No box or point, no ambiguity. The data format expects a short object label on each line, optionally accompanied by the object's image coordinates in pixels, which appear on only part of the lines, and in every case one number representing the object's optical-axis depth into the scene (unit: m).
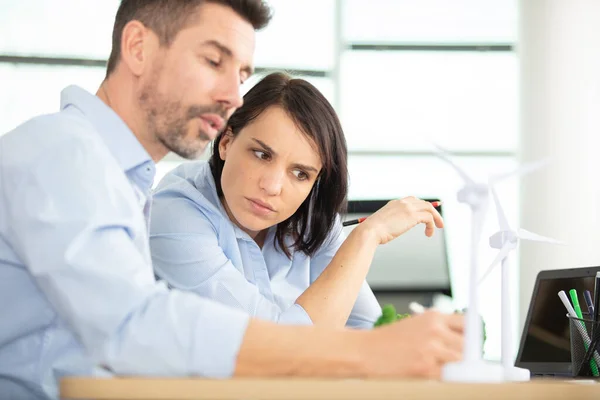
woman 1.75
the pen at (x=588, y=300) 1.66
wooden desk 1.18
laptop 1.77
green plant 1.41
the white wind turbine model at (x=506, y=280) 1.47
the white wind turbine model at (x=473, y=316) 1.26
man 1.25
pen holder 1.64
